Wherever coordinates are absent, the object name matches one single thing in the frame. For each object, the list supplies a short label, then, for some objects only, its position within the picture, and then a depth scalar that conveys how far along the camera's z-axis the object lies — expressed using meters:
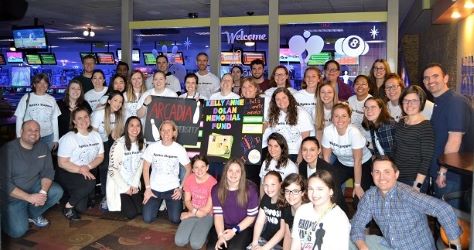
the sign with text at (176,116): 5.49
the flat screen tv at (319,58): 7.11
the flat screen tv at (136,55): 9.65
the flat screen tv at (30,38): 10.75
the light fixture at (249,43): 8.08
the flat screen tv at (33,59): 15.93
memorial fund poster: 5.09
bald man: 4.49
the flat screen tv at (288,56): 7.42
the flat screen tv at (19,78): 16.05
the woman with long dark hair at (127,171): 5.17
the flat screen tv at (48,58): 15.85
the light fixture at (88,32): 13.65
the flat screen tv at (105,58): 16.83
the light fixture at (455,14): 7.31
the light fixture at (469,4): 6.42
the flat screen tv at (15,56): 16.42
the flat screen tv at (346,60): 6.96
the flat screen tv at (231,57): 8.80
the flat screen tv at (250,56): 9.58
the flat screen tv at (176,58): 9.67
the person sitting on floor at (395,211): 3.11
